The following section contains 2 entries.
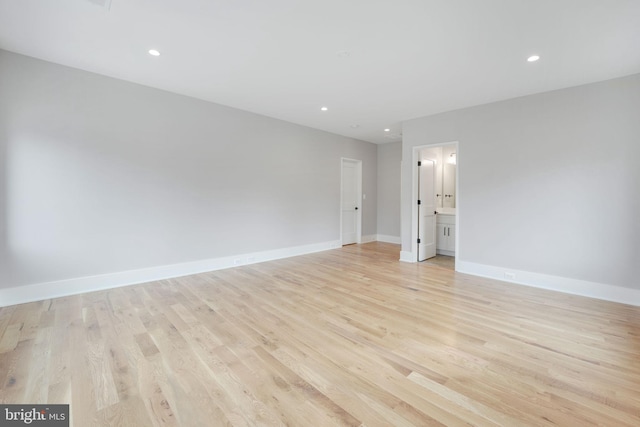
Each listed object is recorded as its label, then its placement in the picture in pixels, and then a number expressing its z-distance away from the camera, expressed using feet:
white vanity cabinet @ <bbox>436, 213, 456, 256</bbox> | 18.75
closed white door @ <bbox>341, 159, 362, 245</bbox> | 22.52
